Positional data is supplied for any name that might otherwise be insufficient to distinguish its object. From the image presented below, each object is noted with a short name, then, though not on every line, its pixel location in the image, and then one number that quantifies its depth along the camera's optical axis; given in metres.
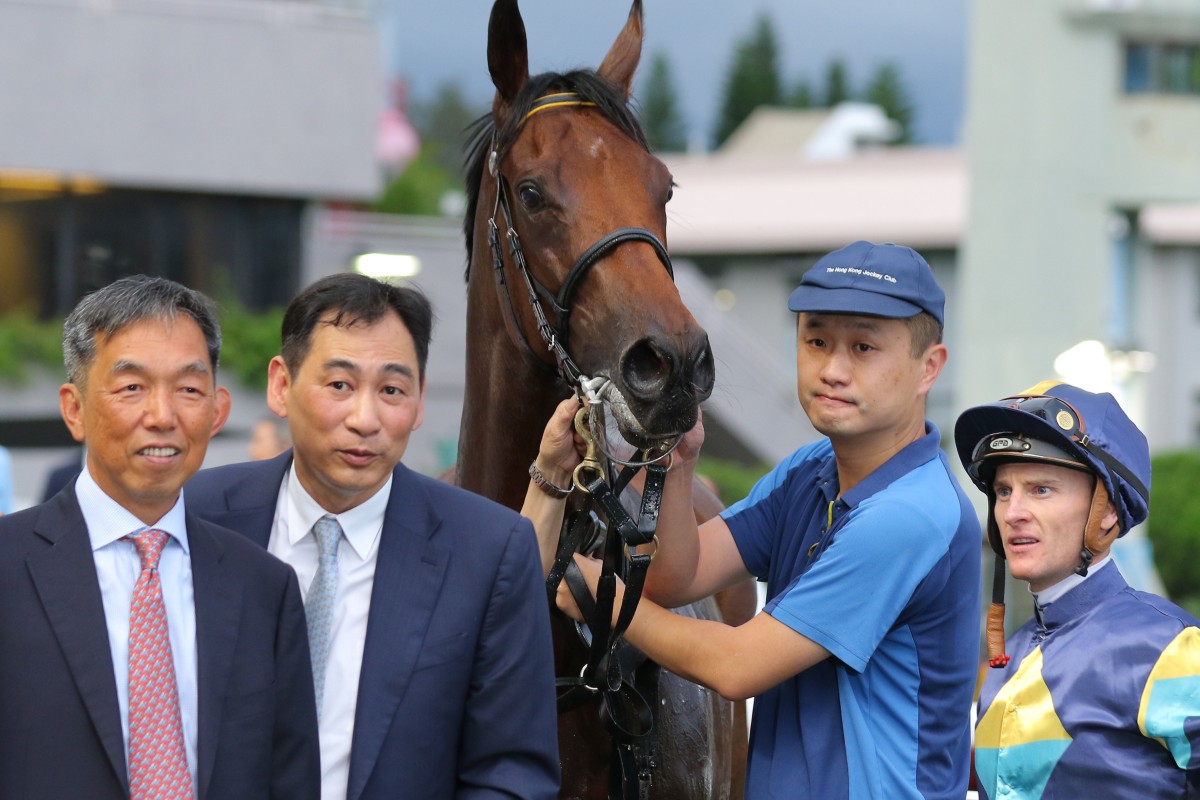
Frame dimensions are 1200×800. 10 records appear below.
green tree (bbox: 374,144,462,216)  74.81
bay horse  5.27
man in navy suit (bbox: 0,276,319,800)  3.91
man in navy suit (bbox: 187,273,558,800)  4.37
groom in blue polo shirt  5.01
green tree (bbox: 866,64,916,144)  144.87
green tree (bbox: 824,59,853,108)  159.00
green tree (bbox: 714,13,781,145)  156.50
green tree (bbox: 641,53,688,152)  160.75
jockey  4.62
